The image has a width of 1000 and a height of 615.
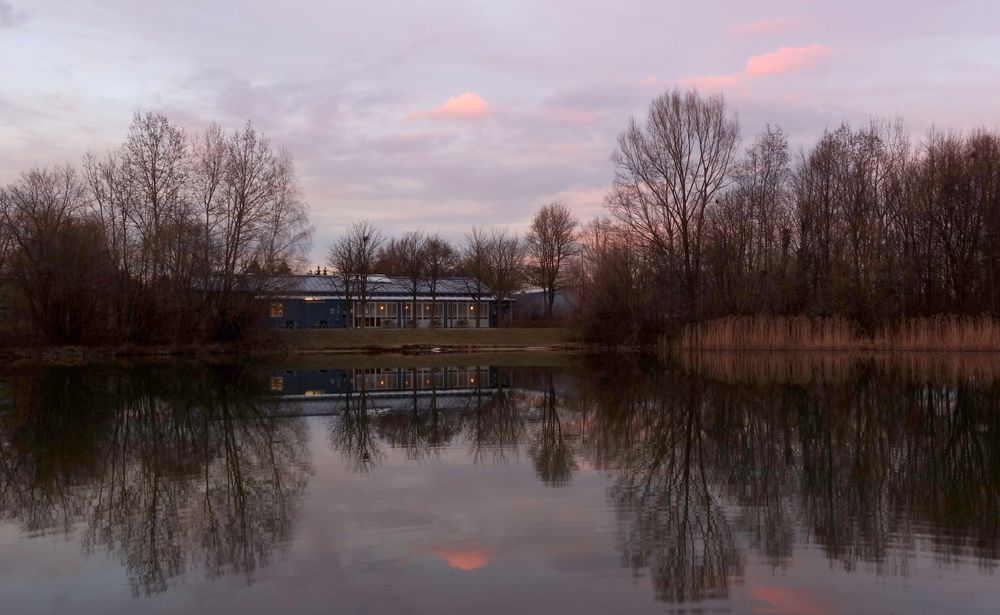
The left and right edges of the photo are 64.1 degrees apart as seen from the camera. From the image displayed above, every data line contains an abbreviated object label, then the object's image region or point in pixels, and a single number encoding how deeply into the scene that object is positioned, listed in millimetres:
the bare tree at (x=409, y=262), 65438
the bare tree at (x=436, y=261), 65812
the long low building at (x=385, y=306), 60156
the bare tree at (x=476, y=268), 68531
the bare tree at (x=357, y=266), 60344
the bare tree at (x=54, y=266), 36875
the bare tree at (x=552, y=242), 72812
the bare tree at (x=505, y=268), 72062
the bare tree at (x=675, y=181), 40156
